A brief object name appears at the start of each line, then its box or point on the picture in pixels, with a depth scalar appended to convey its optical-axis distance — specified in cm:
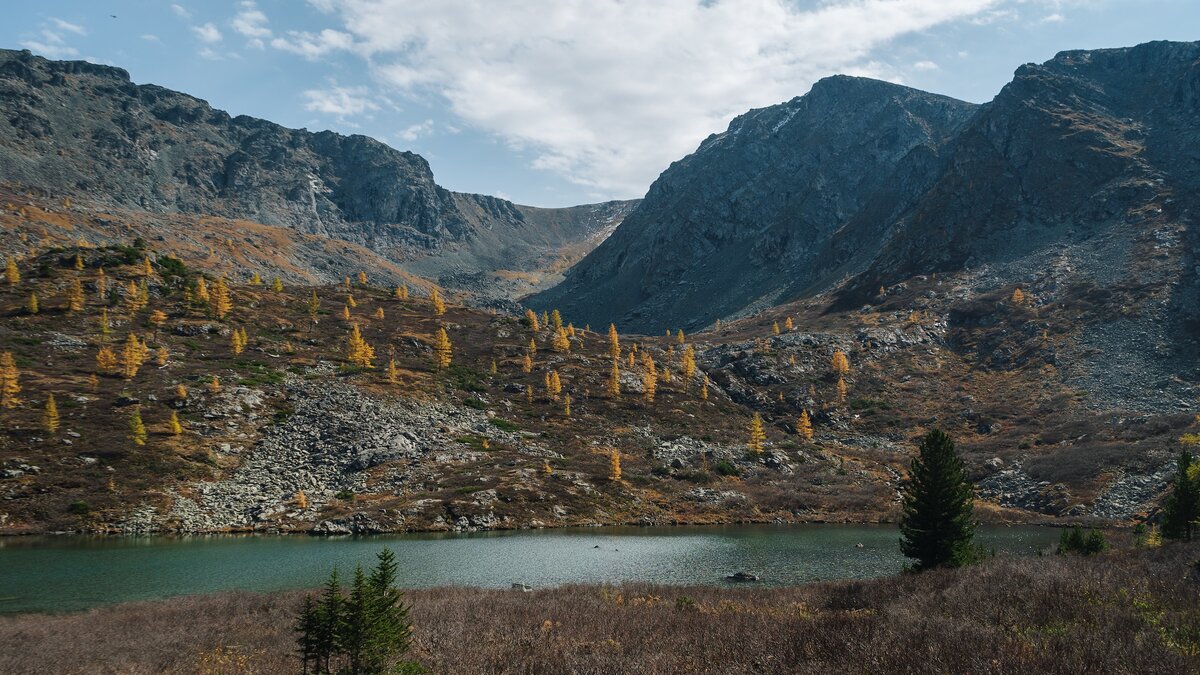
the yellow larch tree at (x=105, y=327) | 11050
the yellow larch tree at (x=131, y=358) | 9688
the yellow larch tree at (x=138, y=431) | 7869
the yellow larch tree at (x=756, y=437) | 11656
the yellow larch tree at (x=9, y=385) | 8000
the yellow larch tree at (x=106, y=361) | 9731
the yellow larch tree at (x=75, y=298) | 11838
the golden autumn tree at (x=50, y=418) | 7696
